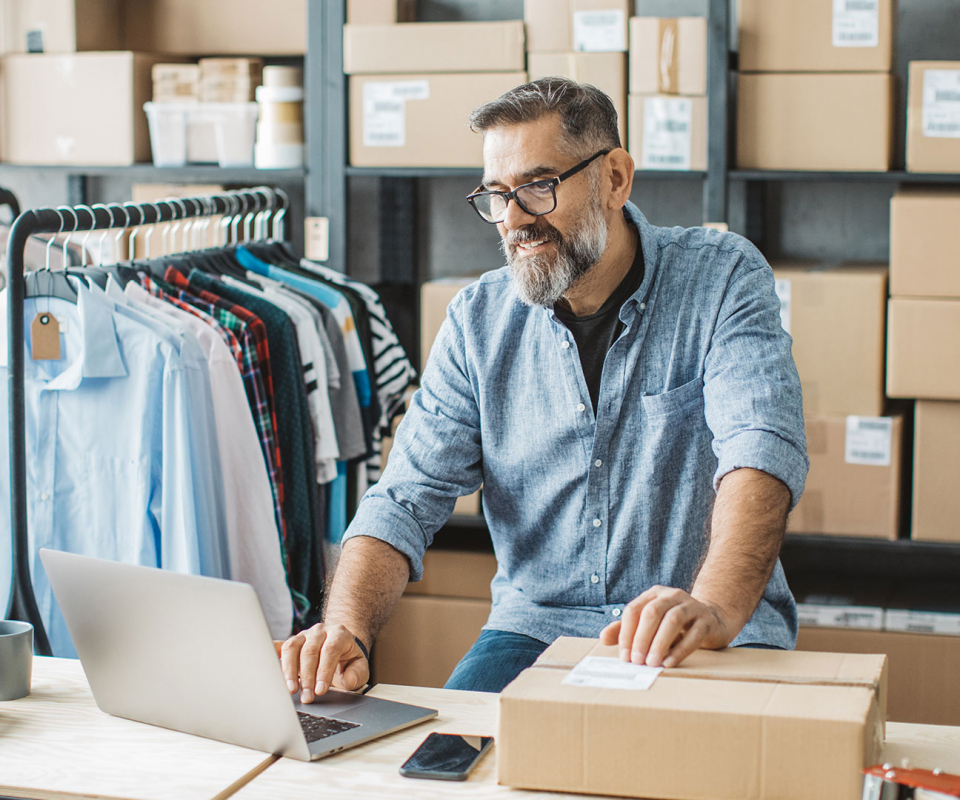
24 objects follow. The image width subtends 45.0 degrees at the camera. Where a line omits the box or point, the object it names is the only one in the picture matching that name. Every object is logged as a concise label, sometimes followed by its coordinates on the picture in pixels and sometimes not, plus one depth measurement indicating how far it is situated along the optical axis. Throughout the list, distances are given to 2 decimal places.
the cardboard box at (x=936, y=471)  2.50
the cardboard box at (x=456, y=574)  2.84
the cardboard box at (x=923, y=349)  2.44
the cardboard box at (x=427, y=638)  2.81
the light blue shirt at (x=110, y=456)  1.95
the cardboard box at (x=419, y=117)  2.68
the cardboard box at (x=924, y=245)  2.41
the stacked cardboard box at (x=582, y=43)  2.60
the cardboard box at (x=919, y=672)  2.55
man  1.61
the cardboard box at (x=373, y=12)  2.77
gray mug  1.27
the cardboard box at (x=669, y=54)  2.55
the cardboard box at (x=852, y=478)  2.54
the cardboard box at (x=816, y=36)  2.45
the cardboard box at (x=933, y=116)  2.41
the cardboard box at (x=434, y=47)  2.65
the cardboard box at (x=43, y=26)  2.94
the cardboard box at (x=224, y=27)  3.10
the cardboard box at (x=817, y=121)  2.47
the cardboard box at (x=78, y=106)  2.93
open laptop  1.07
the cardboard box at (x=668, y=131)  2.60
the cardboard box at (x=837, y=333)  2.50
